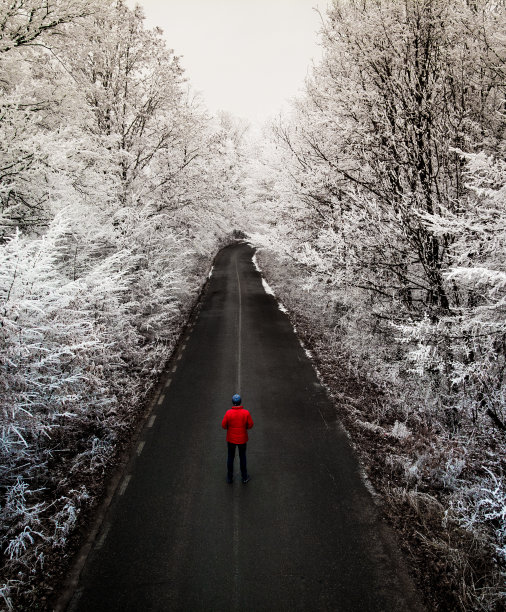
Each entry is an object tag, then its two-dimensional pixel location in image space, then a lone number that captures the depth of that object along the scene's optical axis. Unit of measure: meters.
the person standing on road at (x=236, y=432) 6.17
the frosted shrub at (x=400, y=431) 7.31
